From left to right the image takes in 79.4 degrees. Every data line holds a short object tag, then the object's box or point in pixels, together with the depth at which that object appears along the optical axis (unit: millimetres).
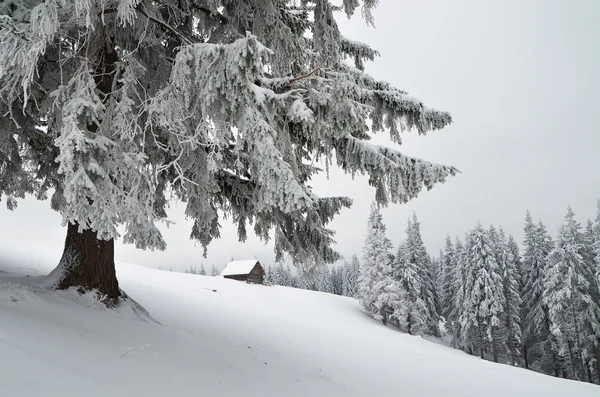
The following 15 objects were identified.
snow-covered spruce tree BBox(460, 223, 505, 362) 31172
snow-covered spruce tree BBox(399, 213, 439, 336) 35750
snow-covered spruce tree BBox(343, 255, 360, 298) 68331
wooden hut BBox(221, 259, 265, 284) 40594
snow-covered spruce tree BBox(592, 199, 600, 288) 25906
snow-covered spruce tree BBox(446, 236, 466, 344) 33688
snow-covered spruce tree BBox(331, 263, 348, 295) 75956
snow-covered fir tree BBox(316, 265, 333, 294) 70088
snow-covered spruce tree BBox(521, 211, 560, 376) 30844
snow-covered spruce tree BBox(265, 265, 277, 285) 64575
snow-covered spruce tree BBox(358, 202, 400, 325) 30719
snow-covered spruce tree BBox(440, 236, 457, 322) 42031
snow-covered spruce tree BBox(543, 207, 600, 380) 26094
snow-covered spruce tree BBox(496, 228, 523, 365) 31906
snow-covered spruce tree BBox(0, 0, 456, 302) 3805
